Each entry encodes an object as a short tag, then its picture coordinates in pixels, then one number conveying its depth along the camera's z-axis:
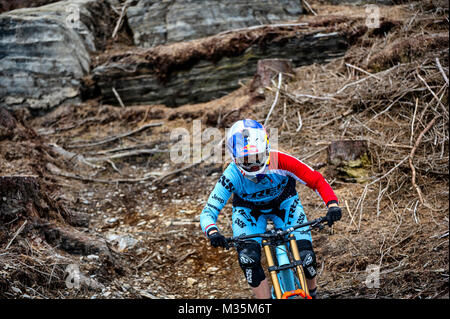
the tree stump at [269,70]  10.25
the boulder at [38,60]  12.12
